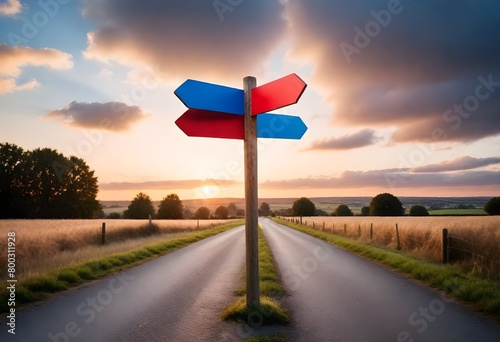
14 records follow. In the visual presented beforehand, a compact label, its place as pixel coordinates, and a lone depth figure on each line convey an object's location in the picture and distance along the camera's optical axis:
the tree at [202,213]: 107.47
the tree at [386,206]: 71.56
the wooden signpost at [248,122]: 4.93
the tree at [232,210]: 139.93
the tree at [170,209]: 73.25
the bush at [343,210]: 96.56
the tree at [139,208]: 67.94
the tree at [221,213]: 119.26
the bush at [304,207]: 96.56
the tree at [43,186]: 51.06
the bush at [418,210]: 73.35
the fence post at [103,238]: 18.21
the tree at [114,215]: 79.80
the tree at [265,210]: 178.35
